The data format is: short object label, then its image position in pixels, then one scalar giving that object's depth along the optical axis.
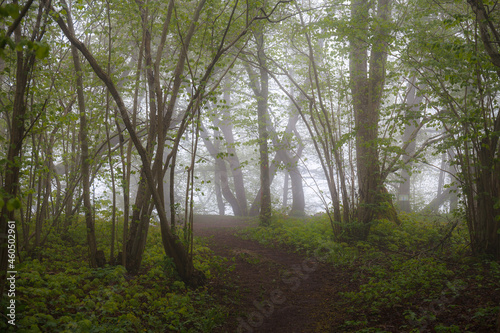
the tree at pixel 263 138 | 10.42
